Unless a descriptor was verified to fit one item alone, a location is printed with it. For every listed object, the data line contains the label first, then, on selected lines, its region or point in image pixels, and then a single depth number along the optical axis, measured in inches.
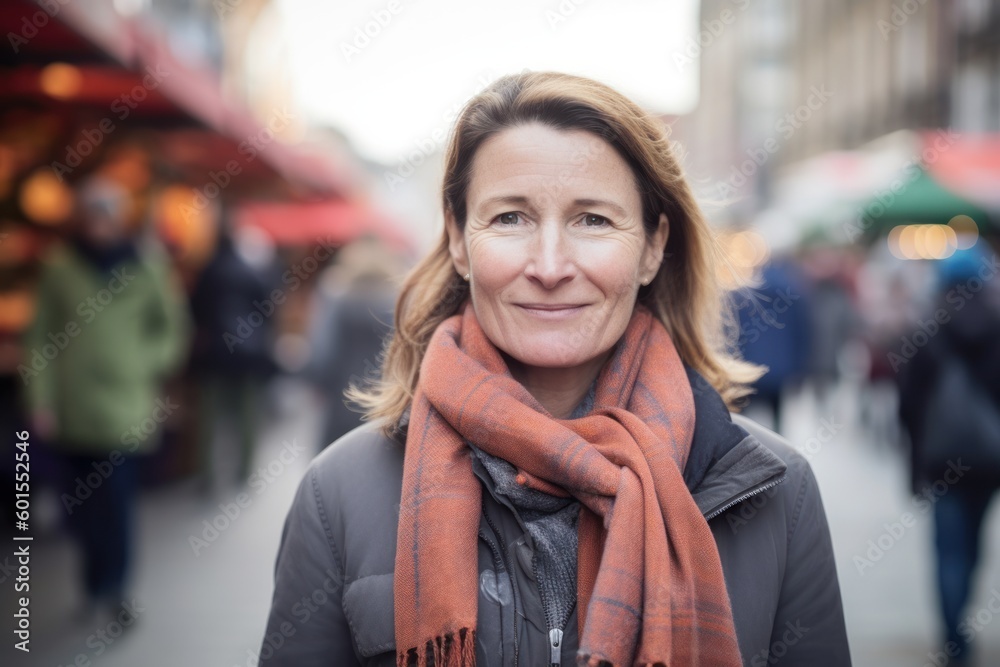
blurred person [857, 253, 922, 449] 405.7
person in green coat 203.3
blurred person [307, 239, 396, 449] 248.7
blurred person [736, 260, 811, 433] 306.2
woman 70.2
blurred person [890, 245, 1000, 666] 192.1
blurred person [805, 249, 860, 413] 493.0
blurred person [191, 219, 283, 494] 318.3
